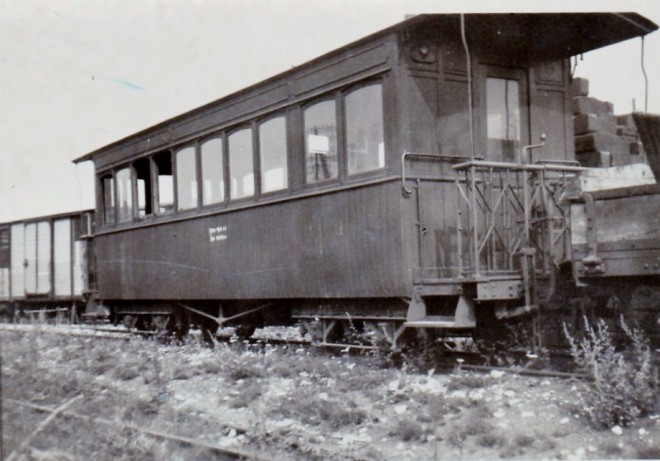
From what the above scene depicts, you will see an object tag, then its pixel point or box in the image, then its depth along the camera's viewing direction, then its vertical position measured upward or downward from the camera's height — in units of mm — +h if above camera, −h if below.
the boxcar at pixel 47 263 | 16250 +298
